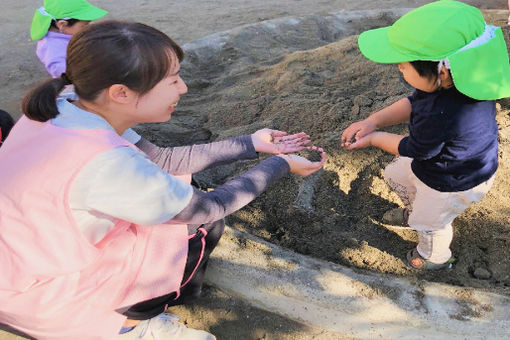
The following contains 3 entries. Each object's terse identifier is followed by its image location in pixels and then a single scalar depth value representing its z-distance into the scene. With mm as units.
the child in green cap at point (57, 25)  2871
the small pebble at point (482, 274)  1797
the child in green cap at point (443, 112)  1462
